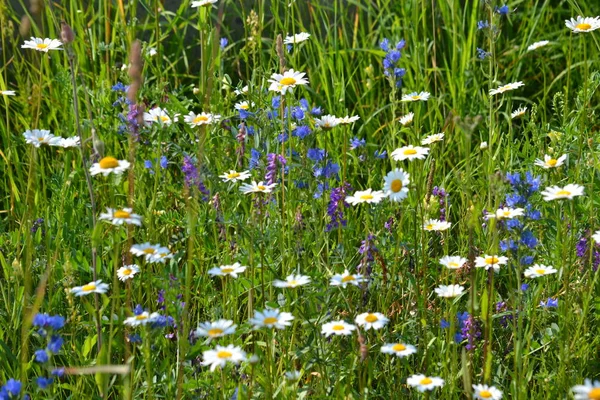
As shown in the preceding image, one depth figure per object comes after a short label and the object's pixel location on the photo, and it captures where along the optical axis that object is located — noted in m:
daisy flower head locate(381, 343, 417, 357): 3.51
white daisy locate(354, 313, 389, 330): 3.57
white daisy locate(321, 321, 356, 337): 3.71
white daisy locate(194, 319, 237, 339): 3.35
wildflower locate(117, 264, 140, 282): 4.23
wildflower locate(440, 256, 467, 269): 4.29
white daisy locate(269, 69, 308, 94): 4.87
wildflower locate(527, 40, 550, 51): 6.35
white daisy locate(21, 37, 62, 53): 5.65
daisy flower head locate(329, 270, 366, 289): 3.77
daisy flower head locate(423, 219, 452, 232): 4.82
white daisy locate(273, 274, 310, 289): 3.71
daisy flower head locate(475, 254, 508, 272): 4.18
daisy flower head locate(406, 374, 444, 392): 3.43
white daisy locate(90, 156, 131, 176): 3.90
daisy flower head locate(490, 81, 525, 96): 5.64
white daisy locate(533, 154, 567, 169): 4.56
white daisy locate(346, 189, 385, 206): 4.39
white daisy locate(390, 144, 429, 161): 4.66
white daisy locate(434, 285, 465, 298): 3.98
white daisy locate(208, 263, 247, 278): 3.86
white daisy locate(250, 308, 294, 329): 3.39
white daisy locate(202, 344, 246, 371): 3.22
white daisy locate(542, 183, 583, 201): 3.89
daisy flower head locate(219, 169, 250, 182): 4.83
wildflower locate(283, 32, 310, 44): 5.68
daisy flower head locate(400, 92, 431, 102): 5.66
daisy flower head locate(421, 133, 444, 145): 5.27
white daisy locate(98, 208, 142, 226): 3.61
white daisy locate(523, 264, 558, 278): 4.30
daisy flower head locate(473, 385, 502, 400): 3.50
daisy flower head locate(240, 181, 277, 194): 4.42
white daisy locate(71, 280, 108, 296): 3.82
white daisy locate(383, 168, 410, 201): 4.05
